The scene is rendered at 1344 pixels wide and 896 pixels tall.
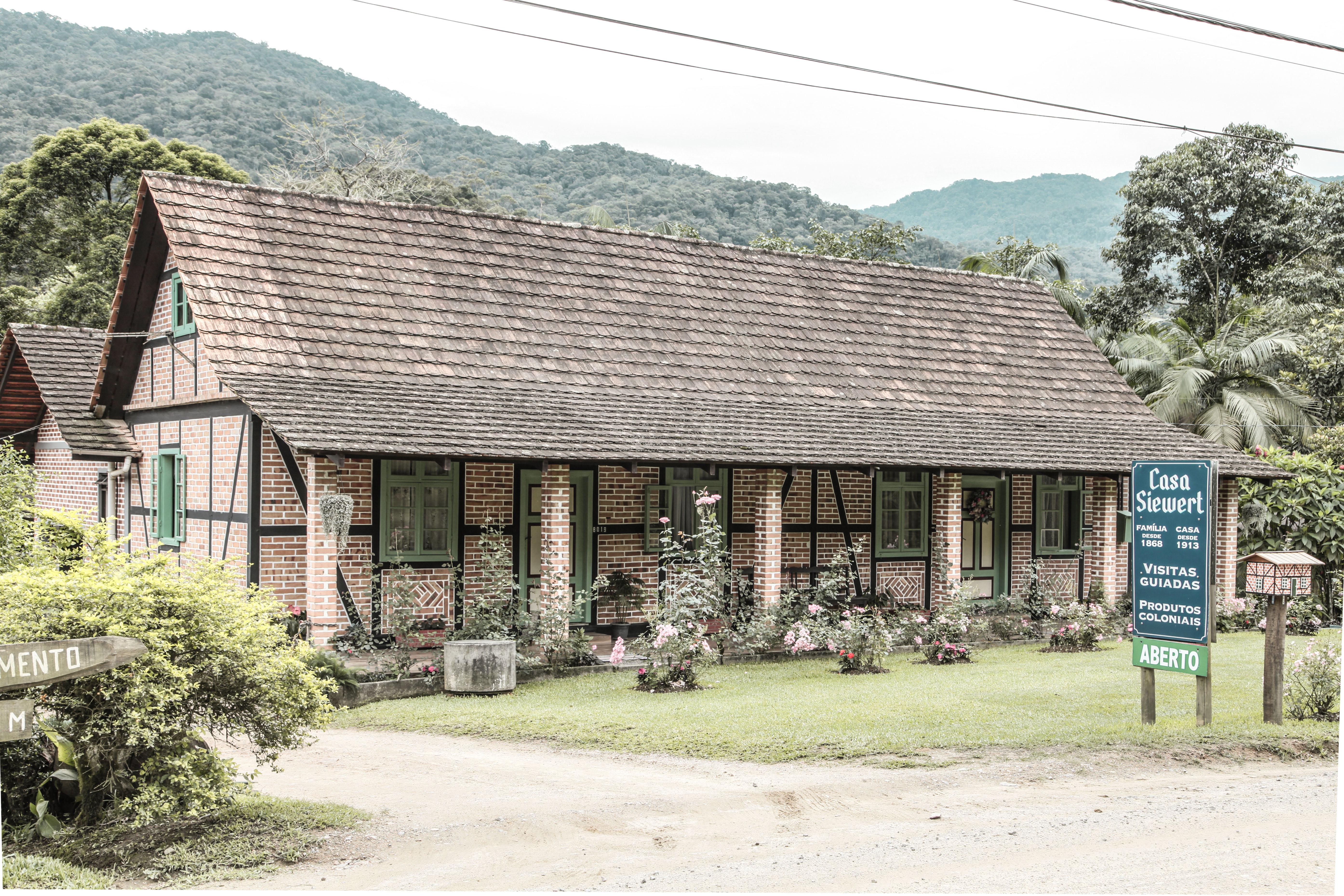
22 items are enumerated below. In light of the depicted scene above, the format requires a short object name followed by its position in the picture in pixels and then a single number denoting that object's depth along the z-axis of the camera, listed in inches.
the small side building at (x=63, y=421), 731.4
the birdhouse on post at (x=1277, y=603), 424.2
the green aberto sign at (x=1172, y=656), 402.6
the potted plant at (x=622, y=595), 641.0
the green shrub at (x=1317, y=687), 439.2
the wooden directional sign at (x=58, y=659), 229.9
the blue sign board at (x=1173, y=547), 402.0
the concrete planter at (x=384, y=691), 486.6
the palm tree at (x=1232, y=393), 1029.8
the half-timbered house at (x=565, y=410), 568.4
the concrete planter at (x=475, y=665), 506.9
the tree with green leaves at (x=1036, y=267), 1224.8
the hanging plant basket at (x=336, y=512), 510.3
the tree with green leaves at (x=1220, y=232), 1338.6
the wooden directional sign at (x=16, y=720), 224.2
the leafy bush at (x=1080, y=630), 658.2
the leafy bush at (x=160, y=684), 276.8
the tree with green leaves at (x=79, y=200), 1322.6
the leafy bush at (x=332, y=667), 474.6
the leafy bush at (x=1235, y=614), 769.6
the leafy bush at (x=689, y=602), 521.7
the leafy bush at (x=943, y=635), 608.1
